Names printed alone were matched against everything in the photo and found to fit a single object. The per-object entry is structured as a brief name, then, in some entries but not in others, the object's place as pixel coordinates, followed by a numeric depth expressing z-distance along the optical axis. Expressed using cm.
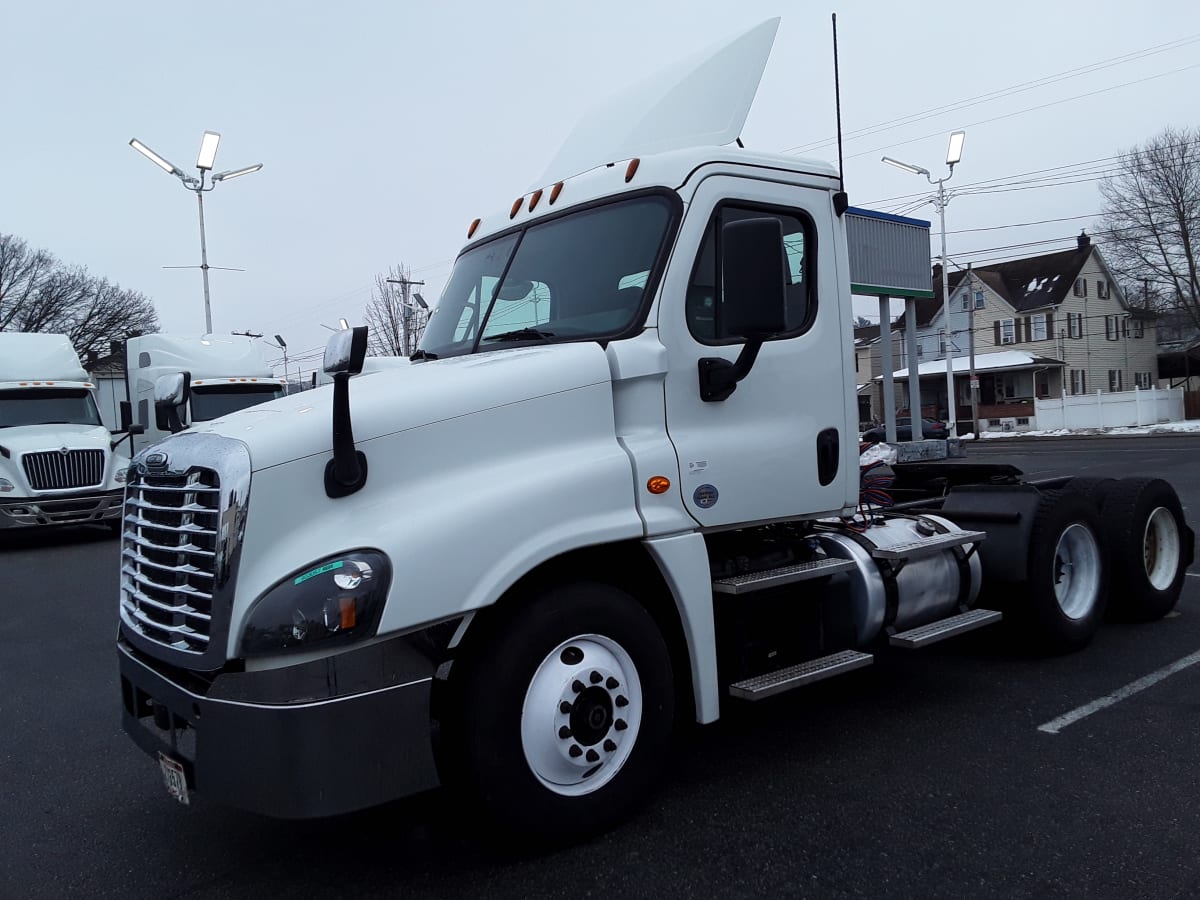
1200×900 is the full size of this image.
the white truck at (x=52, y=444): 1376
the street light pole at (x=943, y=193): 3111
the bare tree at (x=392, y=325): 3950
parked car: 3397
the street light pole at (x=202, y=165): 2378
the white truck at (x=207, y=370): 1653
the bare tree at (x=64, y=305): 4847
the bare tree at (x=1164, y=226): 4638
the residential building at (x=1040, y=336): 5447
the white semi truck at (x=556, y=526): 302
